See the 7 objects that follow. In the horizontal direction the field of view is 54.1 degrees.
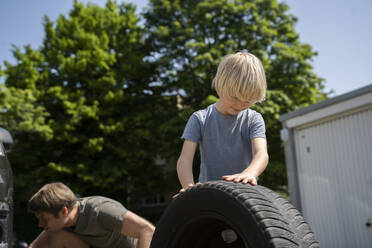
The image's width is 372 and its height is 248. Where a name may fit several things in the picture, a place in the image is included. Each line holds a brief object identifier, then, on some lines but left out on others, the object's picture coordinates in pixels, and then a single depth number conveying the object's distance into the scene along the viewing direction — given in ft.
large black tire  4.06
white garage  27.66
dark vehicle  7.53
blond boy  5.68
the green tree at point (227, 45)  49.76
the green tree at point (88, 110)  48.83
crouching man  7.84
